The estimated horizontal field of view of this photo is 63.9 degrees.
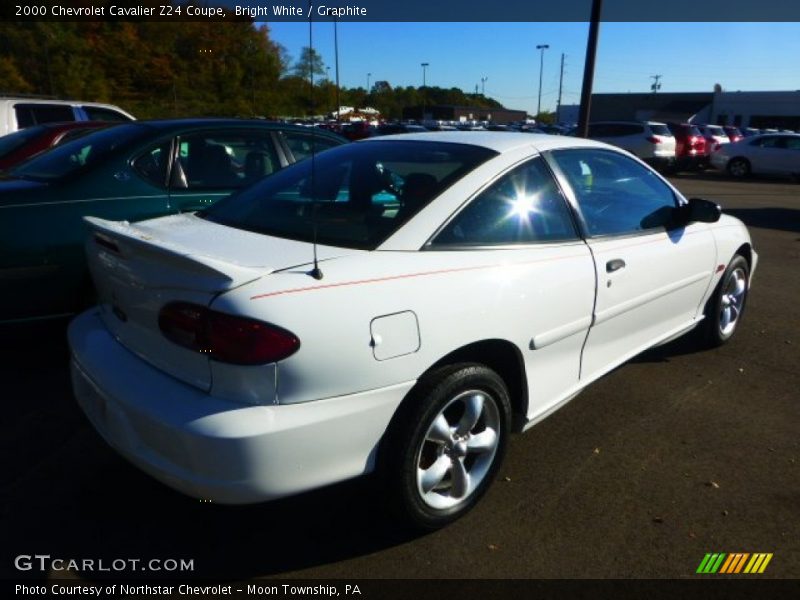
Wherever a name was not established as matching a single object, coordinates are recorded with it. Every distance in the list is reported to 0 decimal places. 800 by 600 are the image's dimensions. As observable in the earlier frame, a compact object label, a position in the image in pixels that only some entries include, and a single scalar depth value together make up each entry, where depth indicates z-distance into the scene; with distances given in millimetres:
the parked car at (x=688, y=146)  21578
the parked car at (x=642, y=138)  19375
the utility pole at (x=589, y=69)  11727
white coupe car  2018
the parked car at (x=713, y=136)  23095
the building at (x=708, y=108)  50562
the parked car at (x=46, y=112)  8859
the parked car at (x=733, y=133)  29484
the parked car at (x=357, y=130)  23806
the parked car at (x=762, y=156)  19938
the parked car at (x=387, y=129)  24381
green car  3635
